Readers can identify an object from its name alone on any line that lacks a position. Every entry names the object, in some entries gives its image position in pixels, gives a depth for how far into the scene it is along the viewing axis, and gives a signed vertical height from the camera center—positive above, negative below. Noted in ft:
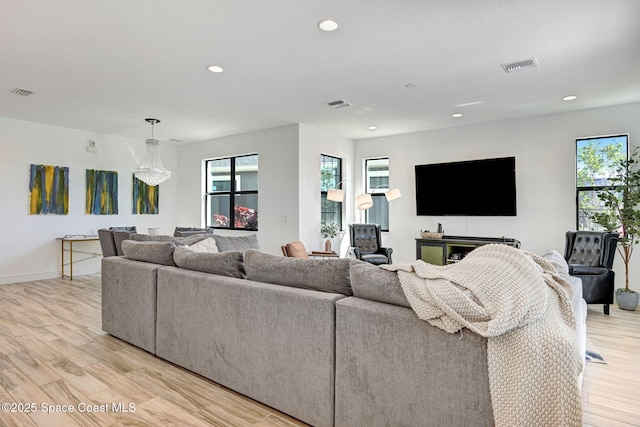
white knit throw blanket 4.51 -1.39
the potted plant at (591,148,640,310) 14.66 +0.02
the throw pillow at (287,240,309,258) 15.48 -1.43
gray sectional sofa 5.20 -2.12
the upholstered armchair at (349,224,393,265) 20.59 -1.47
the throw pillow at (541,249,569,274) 9.08 -1.20
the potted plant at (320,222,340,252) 21.58 -0.89
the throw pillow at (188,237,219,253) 12.03 -0.98
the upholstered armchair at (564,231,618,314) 13.67 -1.79
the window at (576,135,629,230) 16.83 +2.14
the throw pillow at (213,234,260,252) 14.23 -1.06
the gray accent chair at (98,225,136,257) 16.87 -1.16
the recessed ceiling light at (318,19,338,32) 9.38 +4.79
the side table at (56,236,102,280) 20.13 -1.68
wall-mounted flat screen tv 19.17 +1.47
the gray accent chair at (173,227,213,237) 18.47 -0.80
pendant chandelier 19.38 +2.22
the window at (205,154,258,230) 23.16 +1.45
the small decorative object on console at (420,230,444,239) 20.48 -1.05
